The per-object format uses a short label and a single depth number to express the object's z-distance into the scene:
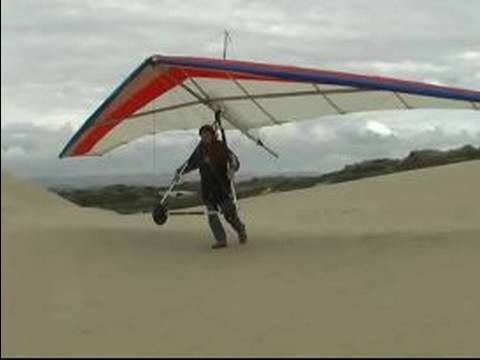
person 9.60
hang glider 8.93
